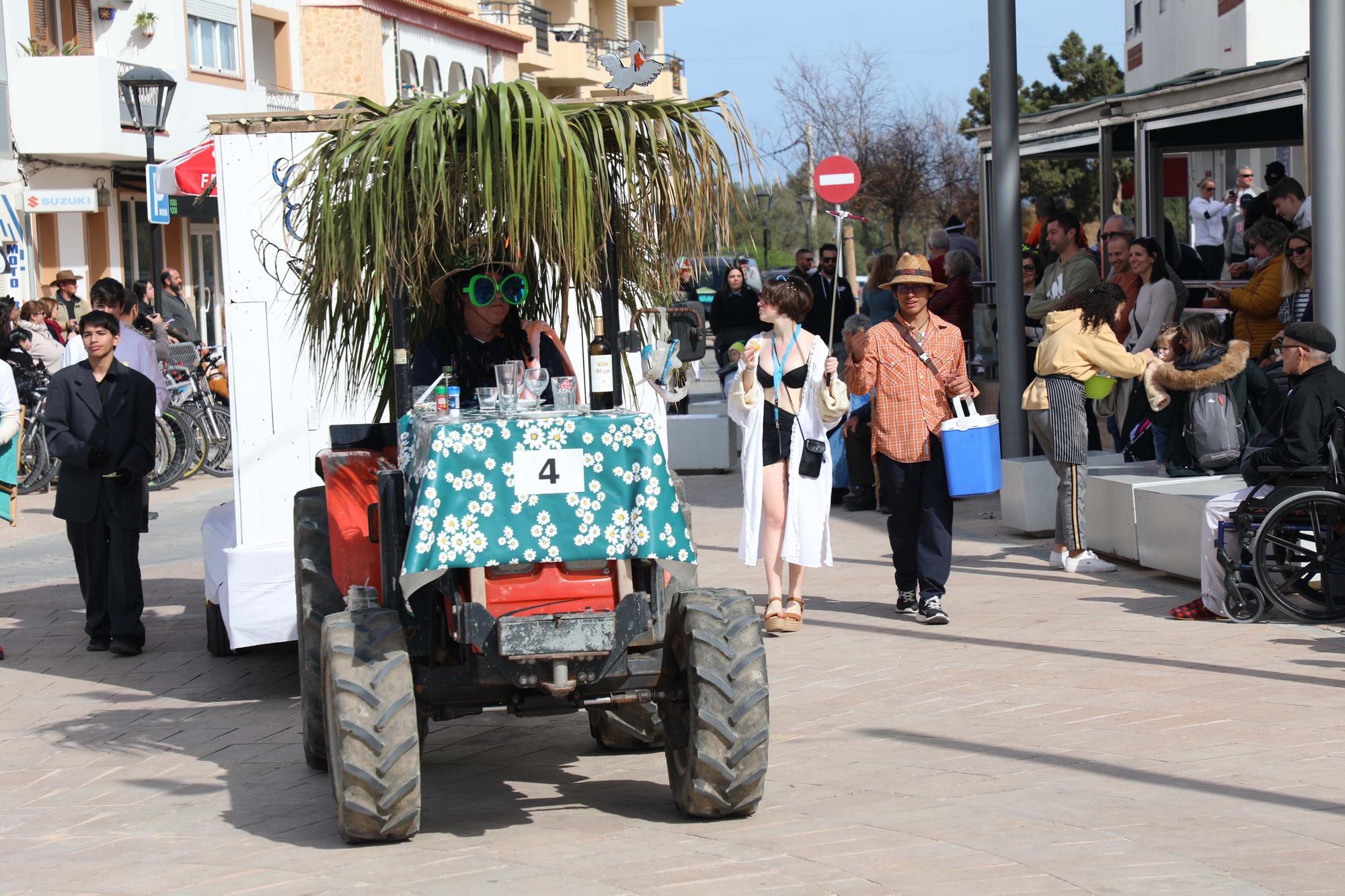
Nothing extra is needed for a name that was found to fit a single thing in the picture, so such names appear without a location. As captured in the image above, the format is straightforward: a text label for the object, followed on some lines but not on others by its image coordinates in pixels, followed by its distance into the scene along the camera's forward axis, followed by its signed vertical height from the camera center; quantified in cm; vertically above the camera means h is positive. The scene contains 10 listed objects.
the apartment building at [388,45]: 4088 +831
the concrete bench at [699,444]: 1830 -92
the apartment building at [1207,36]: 2414 +479
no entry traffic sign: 2083 +215
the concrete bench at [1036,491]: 1280 -109
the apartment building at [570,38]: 5325 +1096
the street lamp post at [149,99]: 2138 +359
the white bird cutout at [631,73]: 981 +176
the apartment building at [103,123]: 3097 +488
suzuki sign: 3056 +332
